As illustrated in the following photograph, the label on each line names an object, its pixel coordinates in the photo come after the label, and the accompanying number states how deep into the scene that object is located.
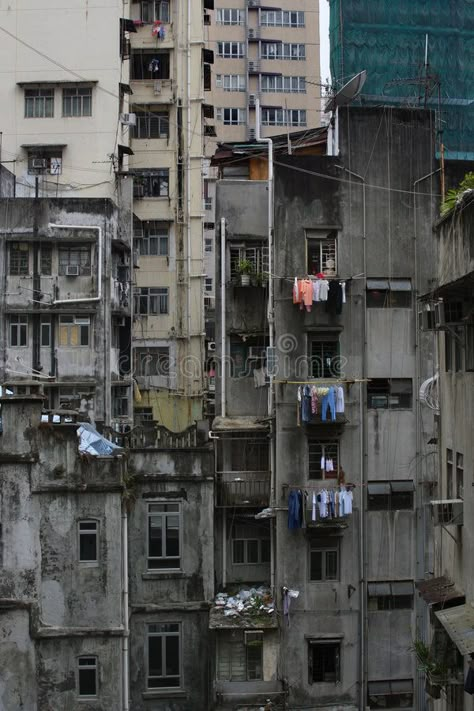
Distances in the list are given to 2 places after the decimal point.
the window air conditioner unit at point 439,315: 16.56
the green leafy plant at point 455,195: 15.21
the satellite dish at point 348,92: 24.16
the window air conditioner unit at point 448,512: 15.87
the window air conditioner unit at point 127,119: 37.81
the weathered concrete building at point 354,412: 24.48
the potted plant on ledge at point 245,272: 25.83
